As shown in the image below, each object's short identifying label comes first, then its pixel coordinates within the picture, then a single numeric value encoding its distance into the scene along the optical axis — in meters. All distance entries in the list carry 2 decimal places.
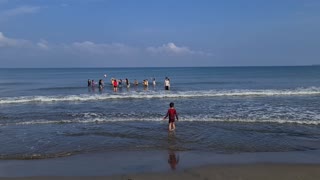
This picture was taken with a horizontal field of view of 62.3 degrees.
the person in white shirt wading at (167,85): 28.20
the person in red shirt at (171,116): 11.43
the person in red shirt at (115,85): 28.82
